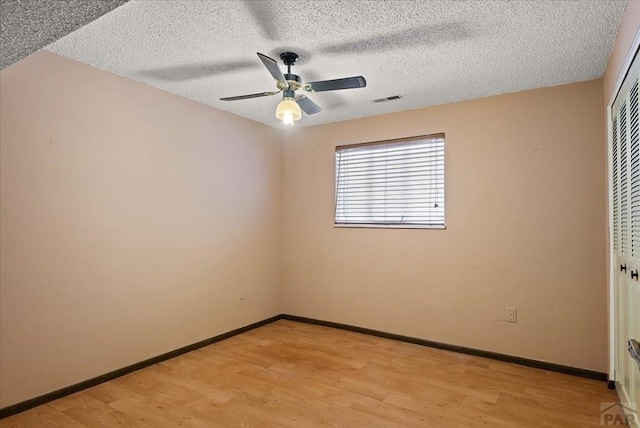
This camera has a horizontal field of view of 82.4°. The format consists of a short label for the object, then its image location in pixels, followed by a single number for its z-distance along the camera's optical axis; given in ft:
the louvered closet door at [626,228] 6.26
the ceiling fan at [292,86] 7.74
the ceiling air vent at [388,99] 11.25
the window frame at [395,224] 11.88
